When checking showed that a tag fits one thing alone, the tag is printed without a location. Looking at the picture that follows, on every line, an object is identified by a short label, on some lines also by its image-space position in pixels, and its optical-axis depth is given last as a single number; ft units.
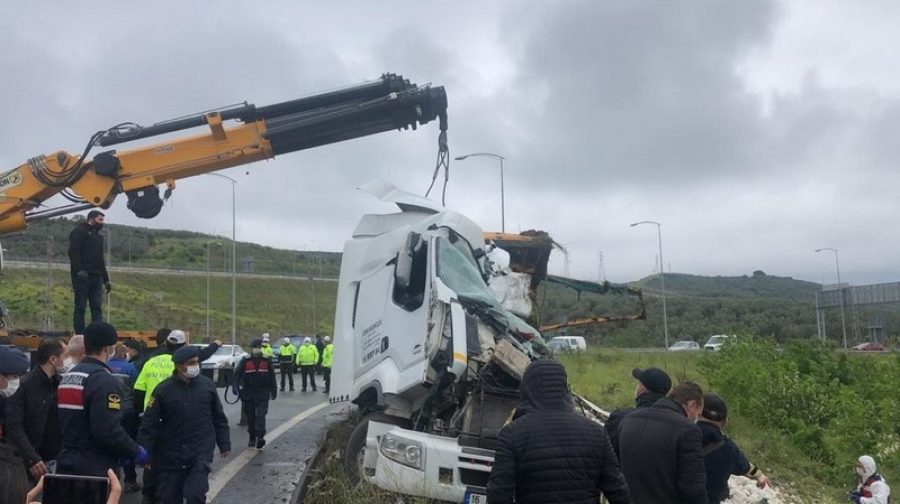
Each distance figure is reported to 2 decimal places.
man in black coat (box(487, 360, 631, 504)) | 12.82
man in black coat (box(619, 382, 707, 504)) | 14.79
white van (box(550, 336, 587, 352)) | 95.02
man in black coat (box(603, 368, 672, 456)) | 18.10
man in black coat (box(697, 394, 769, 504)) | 16.74
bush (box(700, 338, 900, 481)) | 40.83
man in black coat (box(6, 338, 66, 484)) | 17.01
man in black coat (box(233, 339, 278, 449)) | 36.35
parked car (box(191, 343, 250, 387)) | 53.03
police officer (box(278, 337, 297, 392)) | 69.15
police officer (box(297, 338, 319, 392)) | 67.97
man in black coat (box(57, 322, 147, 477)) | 16.55
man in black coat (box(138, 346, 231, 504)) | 20.26
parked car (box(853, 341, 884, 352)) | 149.59
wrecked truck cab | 22.82
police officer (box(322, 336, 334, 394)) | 69.15
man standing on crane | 31.53
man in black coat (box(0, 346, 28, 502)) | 15.51
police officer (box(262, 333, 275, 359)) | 39.81
